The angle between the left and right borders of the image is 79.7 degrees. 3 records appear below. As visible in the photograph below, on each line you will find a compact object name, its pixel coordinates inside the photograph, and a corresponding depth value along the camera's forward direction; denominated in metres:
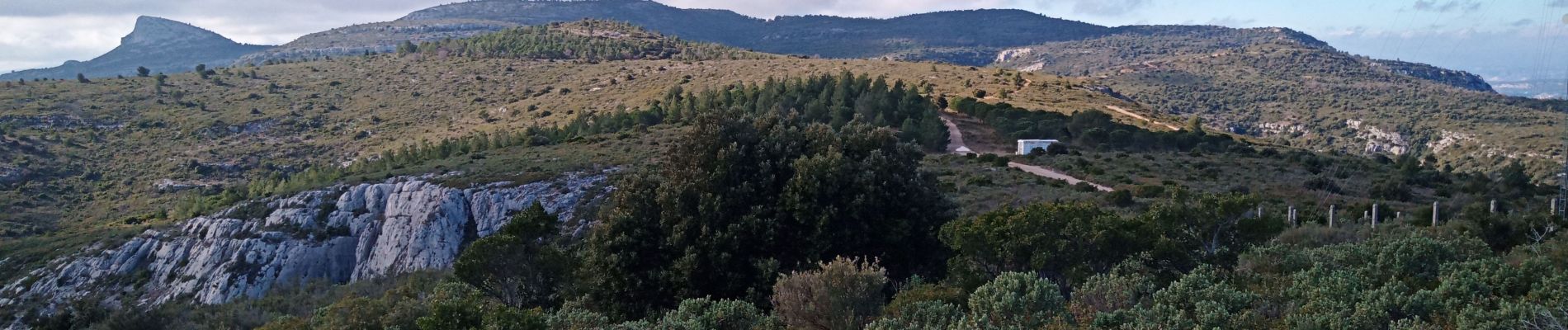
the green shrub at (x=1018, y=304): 9.80
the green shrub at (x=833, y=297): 11.18
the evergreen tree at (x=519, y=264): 15.81
